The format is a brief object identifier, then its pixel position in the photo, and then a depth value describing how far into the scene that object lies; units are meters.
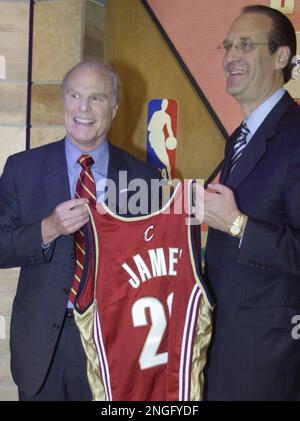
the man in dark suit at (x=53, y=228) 1.54
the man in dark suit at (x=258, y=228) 1.38
